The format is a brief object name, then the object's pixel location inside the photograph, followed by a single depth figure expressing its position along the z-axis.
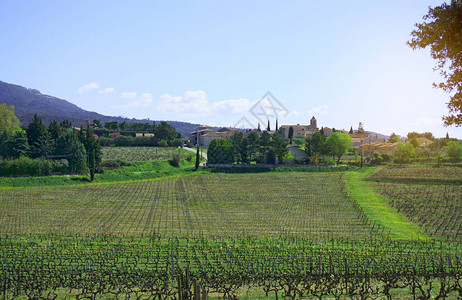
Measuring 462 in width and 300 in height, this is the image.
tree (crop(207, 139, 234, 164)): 76.69
